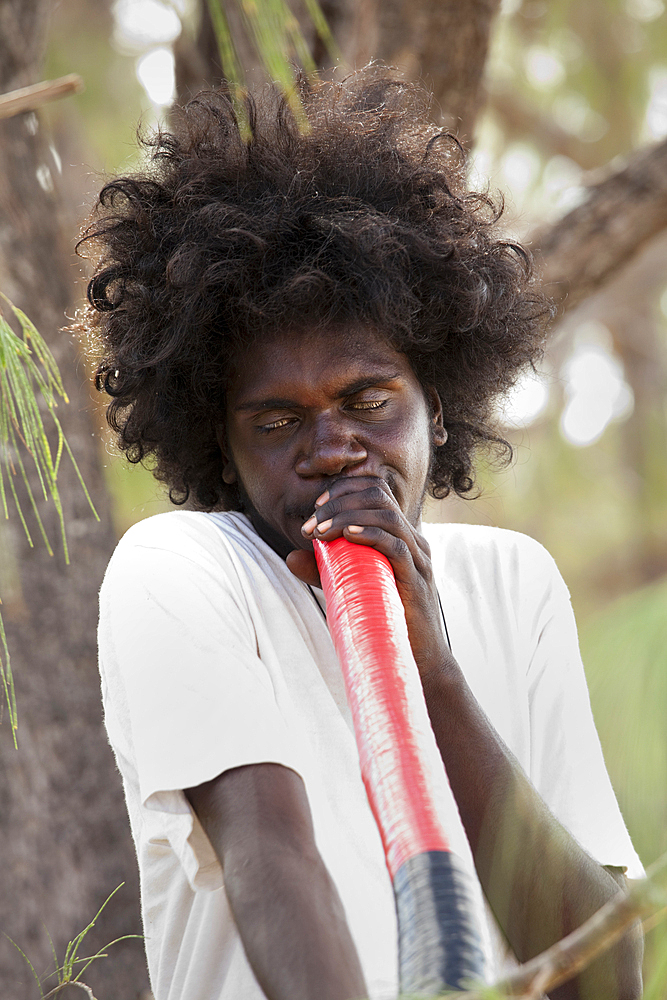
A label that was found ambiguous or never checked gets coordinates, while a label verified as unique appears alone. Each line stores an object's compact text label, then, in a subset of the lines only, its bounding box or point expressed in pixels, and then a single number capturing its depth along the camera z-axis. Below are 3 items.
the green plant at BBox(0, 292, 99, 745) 2.63
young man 2.60
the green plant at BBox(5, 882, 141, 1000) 2.58
